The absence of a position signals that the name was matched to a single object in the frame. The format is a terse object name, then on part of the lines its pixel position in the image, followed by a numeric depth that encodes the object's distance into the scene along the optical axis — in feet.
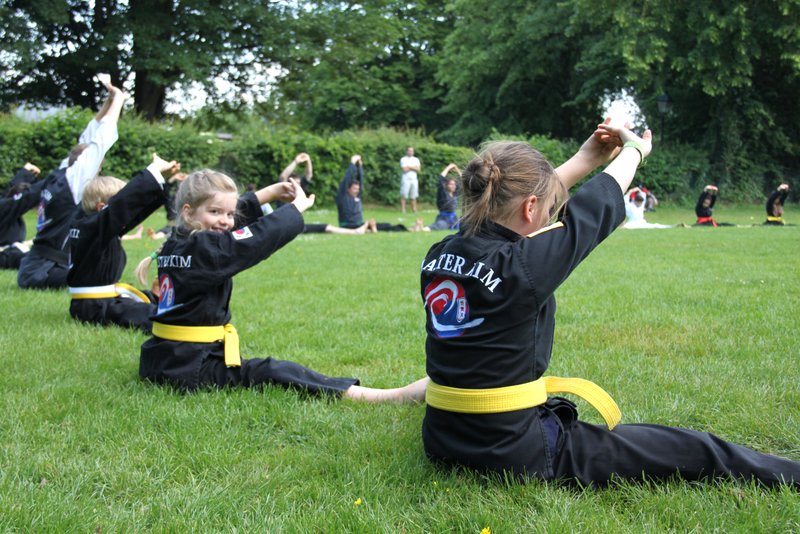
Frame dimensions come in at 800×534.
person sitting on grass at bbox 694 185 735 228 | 67.00
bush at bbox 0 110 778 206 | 67.82
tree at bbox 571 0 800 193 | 93.25
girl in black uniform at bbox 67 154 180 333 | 17.39
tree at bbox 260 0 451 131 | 106.93
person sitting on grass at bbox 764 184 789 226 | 64.80
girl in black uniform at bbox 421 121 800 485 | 8.61
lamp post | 90.76
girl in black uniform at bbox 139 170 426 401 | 13.10
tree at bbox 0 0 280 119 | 89.35
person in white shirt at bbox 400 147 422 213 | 84.69
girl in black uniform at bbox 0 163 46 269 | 31.55
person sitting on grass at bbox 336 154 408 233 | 58.18
